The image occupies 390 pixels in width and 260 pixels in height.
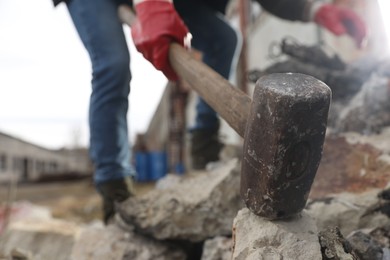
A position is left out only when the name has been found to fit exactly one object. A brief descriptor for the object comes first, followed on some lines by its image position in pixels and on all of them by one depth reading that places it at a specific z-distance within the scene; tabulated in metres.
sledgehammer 0.78
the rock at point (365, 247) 0.95
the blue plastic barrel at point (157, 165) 10.38
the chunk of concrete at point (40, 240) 1.79
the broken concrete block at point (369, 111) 1.89
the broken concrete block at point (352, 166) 1.42
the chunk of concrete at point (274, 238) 0.81
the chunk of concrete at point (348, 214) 1.23
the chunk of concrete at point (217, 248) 1.22
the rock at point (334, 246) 0.82
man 1.31
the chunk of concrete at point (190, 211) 1.35
